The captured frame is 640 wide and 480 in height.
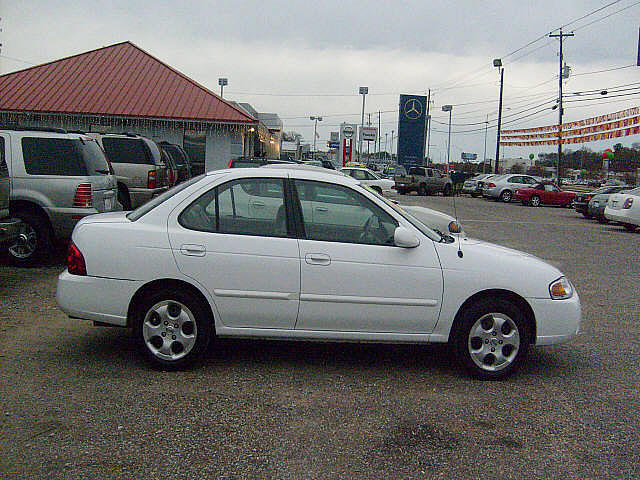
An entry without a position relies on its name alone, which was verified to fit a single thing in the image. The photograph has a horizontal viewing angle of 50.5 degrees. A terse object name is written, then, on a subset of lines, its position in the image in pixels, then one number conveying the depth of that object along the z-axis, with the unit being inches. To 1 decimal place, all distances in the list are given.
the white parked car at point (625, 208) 824.3
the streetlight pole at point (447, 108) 3085.6
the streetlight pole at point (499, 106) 2252.7
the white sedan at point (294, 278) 215.8
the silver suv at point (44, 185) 396.8
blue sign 2129.7
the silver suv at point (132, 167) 580.7
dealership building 1077.8
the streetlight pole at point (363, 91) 2945.4
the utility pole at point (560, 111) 1895.9
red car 1460.4
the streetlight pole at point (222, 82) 3061.0
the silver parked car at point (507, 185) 1560.0
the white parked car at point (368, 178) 1138.7
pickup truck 1739.7
